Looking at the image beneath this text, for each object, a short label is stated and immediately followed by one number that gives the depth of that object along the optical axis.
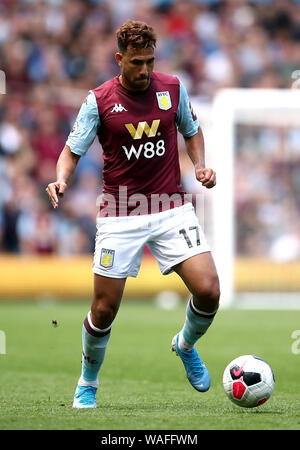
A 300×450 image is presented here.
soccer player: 11.95
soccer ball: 11.55
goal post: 30.20
